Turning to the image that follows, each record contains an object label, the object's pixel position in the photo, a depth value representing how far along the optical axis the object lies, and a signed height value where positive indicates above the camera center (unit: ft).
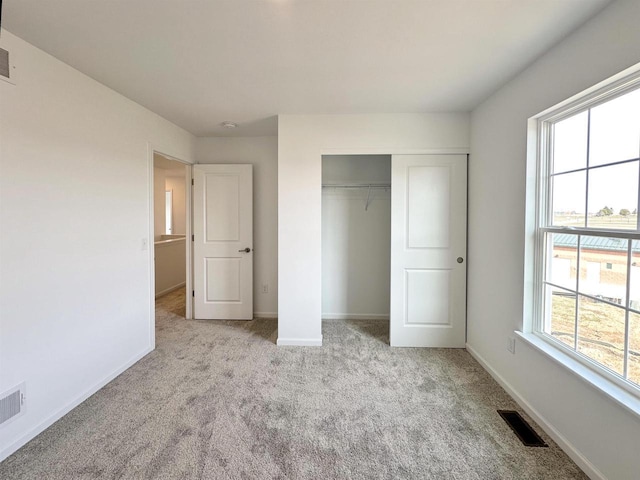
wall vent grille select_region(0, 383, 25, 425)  5.26 -3.23
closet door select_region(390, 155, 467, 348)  9.48 -0.64
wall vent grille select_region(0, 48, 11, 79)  5.23 +2.94
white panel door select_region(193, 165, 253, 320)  11.90 -0.49
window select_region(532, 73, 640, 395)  4.59 +0.01
